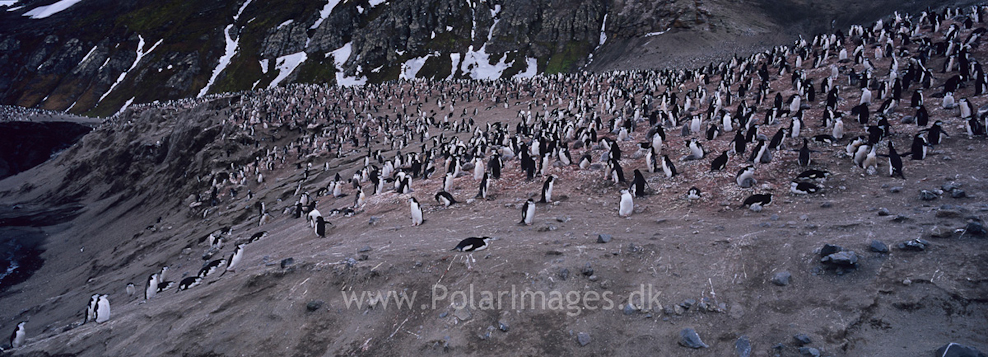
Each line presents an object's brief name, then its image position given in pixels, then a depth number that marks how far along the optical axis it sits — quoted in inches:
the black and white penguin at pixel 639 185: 422.9
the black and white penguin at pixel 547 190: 439.5
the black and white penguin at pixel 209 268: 460.7
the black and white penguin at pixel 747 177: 397.7
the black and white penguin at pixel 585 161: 532.1
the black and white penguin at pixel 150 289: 484.4
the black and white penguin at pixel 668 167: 462.3
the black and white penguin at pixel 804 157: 417.7
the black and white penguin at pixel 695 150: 499.5
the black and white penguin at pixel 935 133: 422.0
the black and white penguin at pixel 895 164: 363.6
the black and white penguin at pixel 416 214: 441.7
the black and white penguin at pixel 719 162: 451.8
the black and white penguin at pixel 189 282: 445.1
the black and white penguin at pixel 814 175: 383.6
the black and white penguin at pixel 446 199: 488.6
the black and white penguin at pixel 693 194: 395.0
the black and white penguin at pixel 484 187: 494.0
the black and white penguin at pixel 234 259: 462.6
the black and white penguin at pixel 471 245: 327.3
